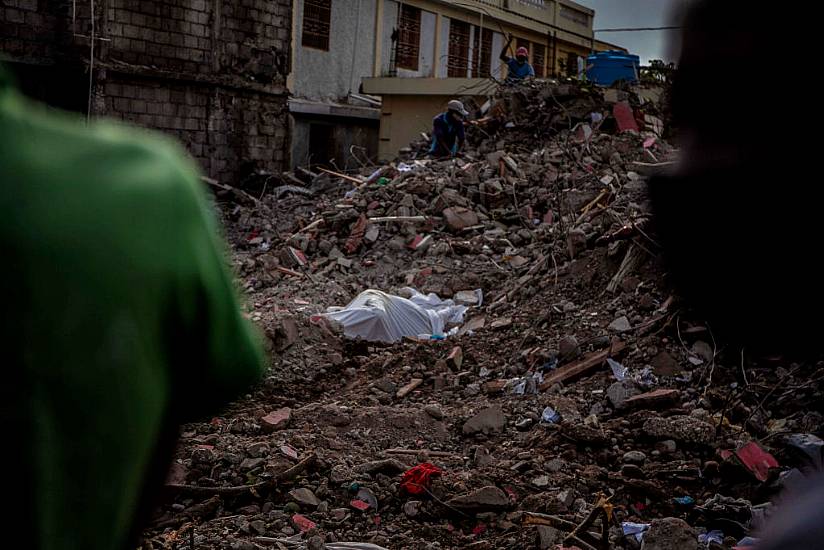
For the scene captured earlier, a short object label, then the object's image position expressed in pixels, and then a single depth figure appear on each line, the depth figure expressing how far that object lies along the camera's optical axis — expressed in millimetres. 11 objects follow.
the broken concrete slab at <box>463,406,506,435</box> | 6004
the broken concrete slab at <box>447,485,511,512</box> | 4789
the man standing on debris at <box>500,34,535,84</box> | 16875
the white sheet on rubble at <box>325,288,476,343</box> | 8414
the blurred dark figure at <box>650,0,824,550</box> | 908
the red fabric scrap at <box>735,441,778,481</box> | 4884
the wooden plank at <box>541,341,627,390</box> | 6785
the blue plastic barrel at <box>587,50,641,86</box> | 16406
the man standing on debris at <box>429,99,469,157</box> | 14680
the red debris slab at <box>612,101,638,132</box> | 13984
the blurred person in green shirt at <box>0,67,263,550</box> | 975
